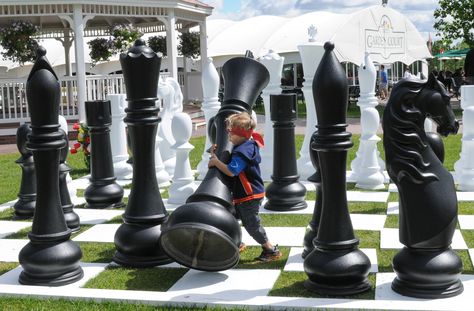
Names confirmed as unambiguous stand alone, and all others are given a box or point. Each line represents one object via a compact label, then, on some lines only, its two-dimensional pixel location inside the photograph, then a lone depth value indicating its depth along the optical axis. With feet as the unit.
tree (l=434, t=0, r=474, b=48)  61.26
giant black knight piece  10.66
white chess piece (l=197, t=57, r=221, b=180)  22.16
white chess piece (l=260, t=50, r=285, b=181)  22.56
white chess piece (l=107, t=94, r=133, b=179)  24.25
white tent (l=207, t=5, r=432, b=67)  67.10
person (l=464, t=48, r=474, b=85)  60.64
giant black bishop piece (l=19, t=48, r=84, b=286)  12.14
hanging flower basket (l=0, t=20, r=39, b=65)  47.80
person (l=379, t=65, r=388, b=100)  74.23
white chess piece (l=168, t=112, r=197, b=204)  19.65
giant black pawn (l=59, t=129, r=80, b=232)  16.66
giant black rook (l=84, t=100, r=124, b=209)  19.15
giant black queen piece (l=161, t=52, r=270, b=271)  11.58
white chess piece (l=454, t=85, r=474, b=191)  21.07
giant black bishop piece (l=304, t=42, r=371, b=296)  11.10
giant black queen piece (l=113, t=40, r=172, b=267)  13.19
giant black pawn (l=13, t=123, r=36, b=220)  18.39
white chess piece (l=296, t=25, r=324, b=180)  21.86
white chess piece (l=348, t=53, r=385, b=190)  21.79
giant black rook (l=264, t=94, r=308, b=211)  18.42
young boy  13.08
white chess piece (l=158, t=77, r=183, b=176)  24.00
